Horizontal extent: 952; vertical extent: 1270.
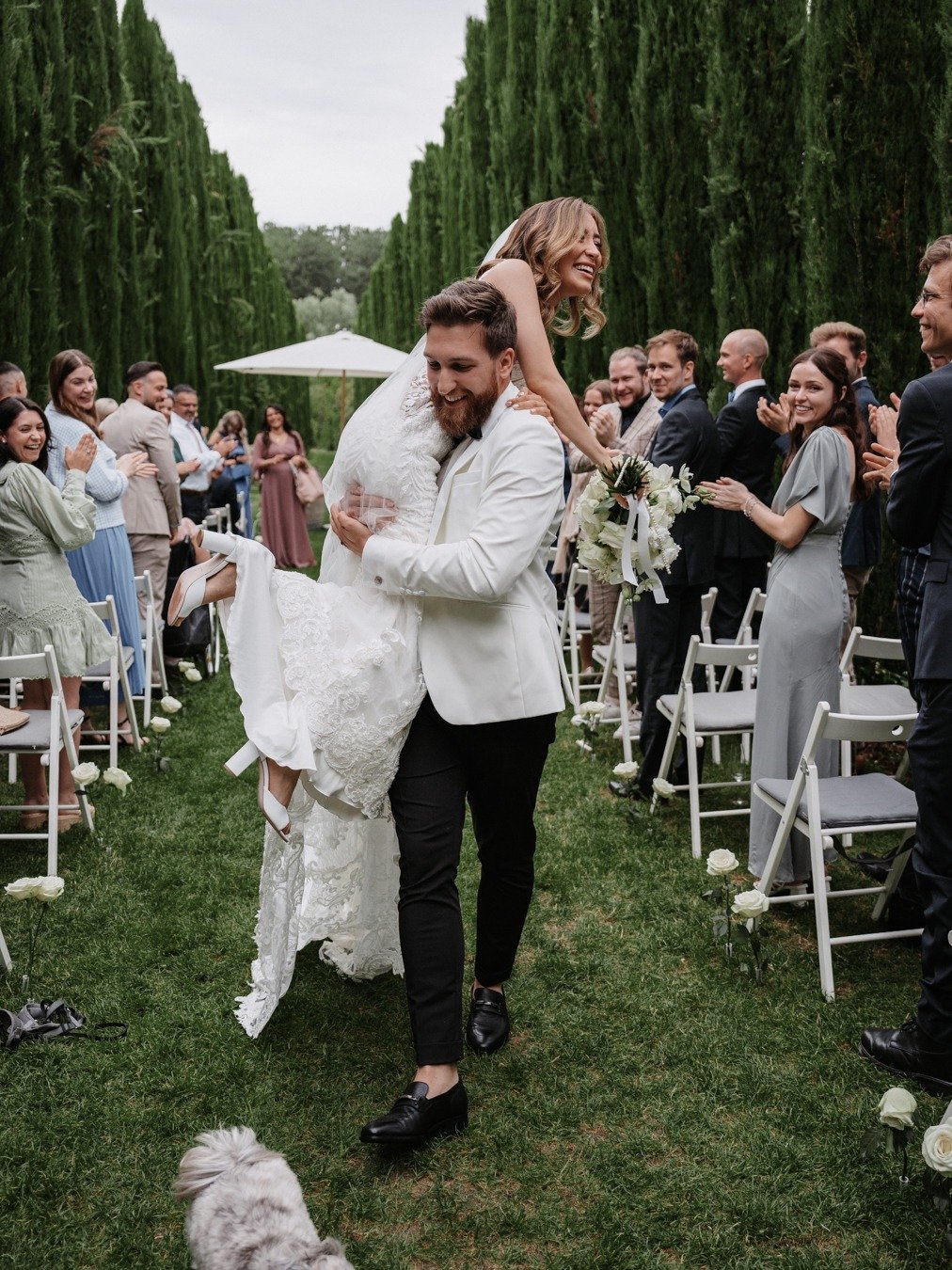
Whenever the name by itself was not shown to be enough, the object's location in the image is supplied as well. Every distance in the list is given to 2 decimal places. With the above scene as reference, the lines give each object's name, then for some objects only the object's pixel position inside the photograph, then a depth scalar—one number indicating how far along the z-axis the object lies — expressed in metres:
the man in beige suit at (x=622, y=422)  6.97
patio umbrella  14.96
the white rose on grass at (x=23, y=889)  3.46
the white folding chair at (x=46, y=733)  4.61
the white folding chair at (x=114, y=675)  6.02
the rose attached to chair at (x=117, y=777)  5.12
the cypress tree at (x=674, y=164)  8.76
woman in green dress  5.20
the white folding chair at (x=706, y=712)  5.07
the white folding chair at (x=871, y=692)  4.95
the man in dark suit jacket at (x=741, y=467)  6.45
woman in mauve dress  14.99
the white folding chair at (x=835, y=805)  3.81
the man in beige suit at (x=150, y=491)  7.85
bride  2.99
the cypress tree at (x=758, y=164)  7.54
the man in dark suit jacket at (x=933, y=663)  3.13
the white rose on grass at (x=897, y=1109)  2.60
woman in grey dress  4.34
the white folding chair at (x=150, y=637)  7.19
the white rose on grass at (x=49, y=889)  3.47
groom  2.86
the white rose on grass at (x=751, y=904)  3.63
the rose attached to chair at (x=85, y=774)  4.68
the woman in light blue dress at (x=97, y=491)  6.52
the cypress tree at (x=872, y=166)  6.20
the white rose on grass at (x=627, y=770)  5.53
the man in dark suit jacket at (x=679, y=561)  5.70
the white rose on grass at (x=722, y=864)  3.84
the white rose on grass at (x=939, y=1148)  2.31
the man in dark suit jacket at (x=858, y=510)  5.69
